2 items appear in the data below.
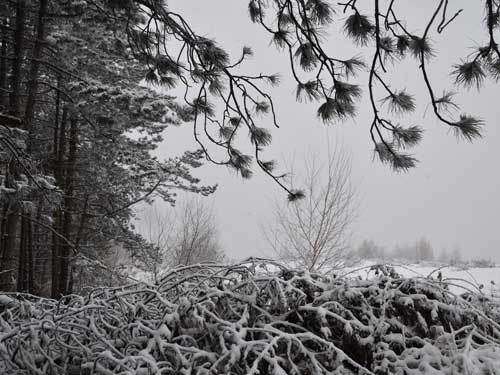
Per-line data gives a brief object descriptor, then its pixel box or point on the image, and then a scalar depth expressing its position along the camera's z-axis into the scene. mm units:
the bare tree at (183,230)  15055
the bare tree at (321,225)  10289
